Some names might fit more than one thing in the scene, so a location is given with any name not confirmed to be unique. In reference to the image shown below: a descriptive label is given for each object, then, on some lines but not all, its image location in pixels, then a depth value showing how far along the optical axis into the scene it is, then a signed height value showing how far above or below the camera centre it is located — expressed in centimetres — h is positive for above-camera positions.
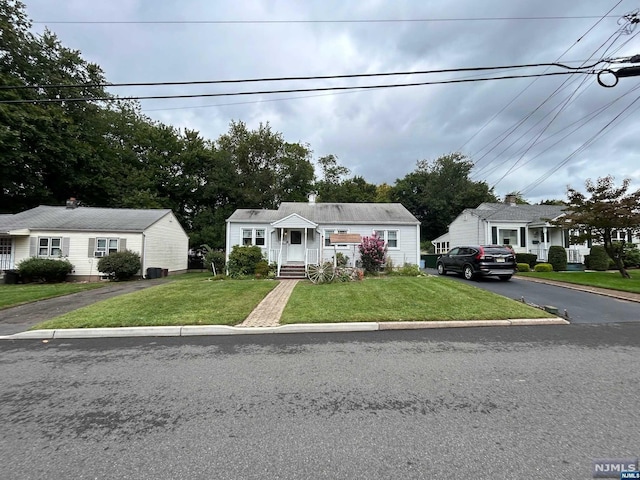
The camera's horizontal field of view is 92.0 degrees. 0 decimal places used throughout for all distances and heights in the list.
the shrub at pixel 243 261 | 1672 -54
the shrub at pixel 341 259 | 1752 -47
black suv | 1459 -55
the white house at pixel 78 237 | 1909 +94
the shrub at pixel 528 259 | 2198 -61
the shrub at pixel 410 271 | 1656 -110
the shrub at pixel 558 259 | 2098 -59
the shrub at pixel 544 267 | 2022 -110
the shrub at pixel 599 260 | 2128 -68
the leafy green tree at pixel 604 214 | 1481 +178
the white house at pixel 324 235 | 1862 +97
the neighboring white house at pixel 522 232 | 2328 +146
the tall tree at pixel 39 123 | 2375 +1056
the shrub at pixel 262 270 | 1645 -101
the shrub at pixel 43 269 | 1731 -102
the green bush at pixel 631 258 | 2258 -58
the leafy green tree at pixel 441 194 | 4003 +783
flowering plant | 1667 -17
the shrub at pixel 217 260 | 2048 -58
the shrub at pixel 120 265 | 1811 -79
